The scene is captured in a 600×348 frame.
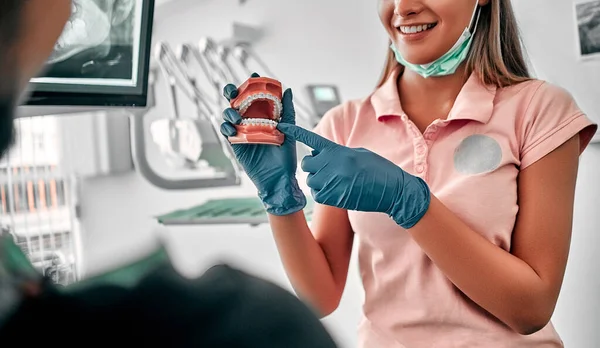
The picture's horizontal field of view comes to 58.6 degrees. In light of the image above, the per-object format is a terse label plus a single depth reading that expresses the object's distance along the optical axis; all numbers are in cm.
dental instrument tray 163
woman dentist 79
